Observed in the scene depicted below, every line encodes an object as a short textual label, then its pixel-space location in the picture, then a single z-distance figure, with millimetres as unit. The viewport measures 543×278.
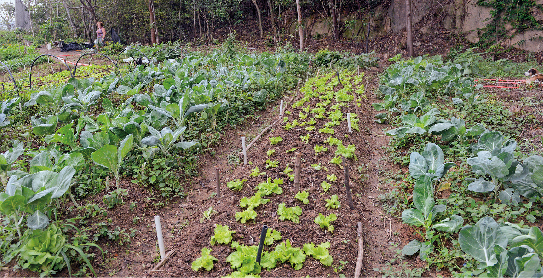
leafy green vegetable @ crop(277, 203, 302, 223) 3213
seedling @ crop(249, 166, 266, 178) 4055
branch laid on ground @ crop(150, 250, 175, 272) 2829
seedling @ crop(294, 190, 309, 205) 3470
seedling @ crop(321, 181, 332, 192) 3680
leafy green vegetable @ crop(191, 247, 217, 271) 2635
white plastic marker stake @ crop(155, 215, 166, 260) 2908
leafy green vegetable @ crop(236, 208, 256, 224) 3215
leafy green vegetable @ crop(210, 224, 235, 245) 2926
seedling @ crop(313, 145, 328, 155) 4605
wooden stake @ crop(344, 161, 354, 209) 3364
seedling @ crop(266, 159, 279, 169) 4231
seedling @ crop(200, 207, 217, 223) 3467
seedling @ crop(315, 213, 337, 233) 3070
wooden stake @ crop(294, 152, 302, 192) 3568
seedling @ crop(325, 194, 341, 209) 3412
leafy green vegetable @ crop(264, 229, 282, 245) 2857
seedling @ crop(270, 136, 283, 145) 4934
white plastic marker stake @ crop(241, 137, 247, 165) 4475
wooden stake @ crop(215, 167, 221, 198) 3694
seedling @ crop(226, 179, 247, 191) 3852
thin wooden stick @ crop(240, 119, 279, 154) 5203
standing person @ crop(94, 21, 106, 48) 13666
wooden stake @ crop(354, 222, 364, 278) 2657
